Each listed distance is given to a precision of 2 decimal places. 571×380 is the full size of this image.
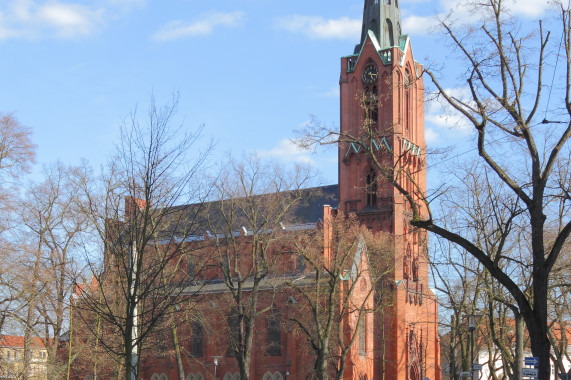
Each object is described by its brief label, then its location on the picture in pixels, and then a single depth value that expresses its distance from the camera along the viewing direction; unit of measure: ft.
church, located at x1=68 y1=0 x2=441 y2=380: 193.67
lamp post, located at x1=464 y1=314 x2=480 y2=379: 101.39
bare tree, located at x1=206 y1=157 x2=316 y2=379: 132.46
